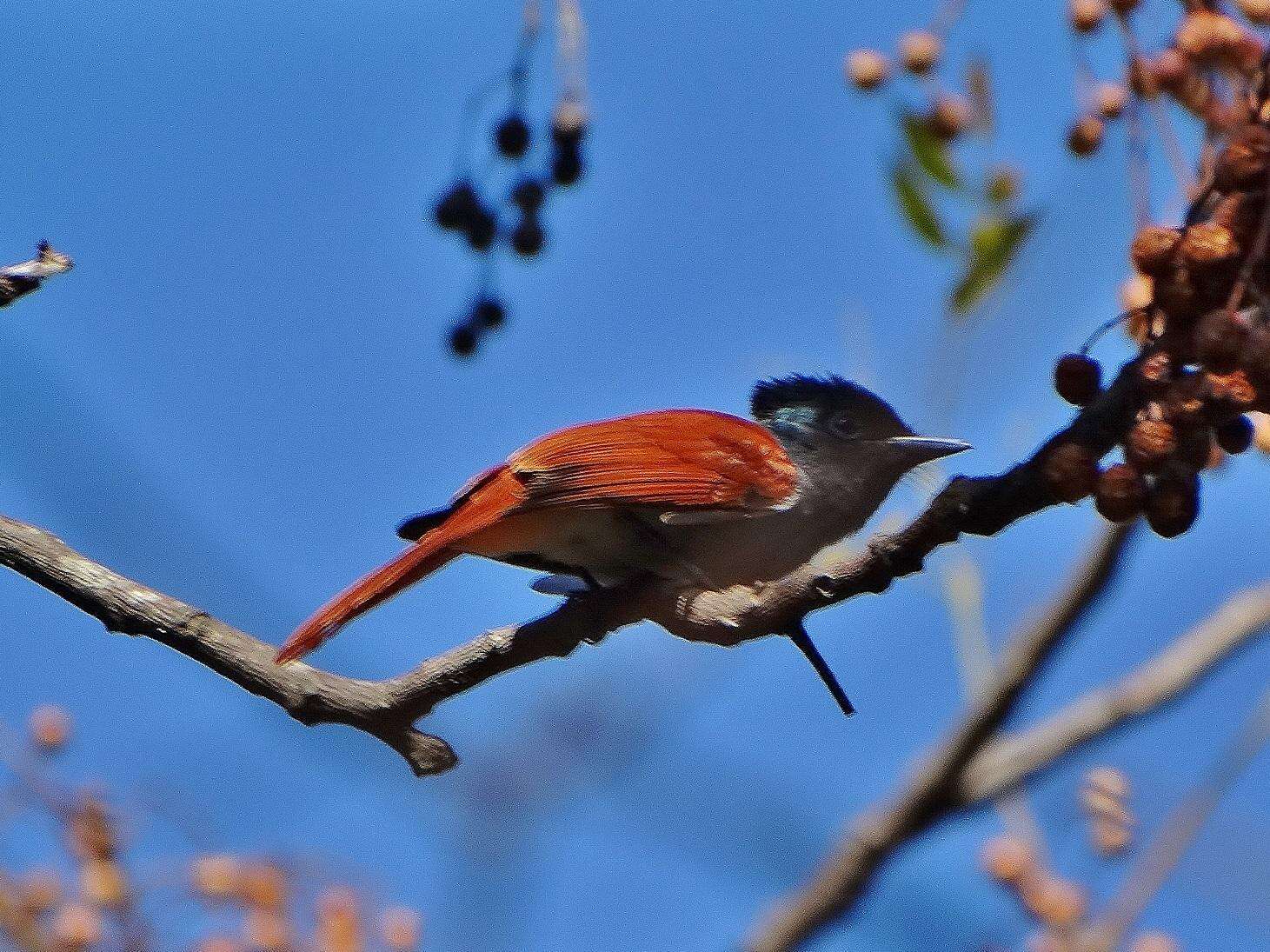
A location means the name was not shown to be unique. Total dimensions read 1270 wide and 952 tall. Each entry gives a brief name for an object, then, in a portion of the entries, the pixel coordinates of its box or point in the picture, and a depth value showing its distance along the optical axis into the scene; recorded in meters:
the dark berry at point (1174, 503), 4.40
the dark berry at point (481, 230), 7.58
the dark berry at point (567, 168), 7.59
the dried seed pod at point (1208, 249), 4.33
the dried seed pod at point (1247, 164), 4.46
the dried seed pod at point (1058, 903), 9.09
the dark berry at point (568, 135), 7.59
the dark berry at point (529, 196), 7.55
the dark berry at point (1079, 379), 4.70
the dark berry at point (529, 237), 7.58
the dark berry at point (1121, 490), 4.41
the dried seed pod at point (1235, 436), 4.39
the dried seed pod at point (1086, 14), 7.17
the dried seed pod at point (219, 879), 9.13
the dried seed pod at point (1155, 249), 4.41
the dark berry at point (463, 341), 7.63
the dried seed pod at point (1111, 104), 7.38
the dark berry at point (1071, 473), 4.44
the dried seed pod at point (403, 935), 9.07
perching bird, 7.24
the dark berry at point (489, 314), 7.69
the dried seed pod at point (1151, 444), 4.31
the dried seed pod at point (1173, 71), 6.52
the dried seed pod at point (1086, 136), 7.16
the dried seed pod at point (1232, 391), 4.20
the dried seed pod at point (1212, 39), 6.34
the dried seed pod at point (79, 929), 8.61
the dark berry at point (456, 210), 7.54
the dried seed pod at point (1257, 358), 4.11
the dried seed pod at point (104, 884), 8.12
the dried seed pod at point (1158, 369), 4.43
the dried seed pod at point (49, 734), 9.05
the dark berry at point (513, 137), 7.47
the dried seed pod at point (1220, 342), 4.13
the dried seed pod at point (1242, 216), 4.42
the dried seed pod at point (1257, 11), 6.41
